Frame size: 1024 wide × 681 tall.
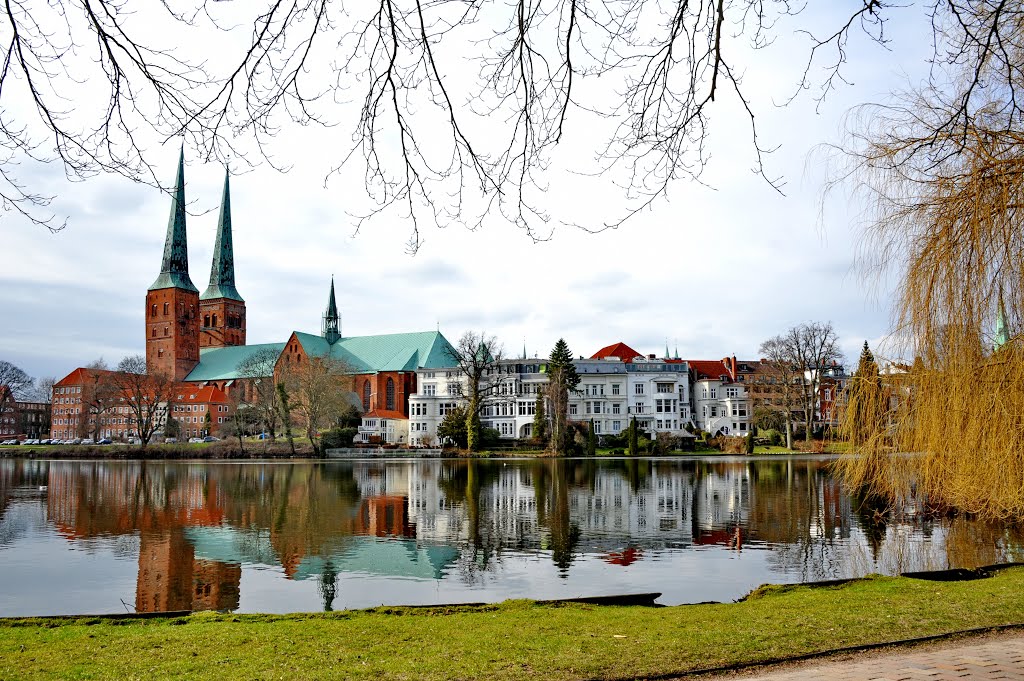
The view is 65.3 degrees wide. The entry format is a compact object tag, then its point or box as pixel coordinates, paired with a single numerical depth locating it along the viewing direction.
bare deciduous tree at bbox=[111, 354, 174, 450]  71.06
